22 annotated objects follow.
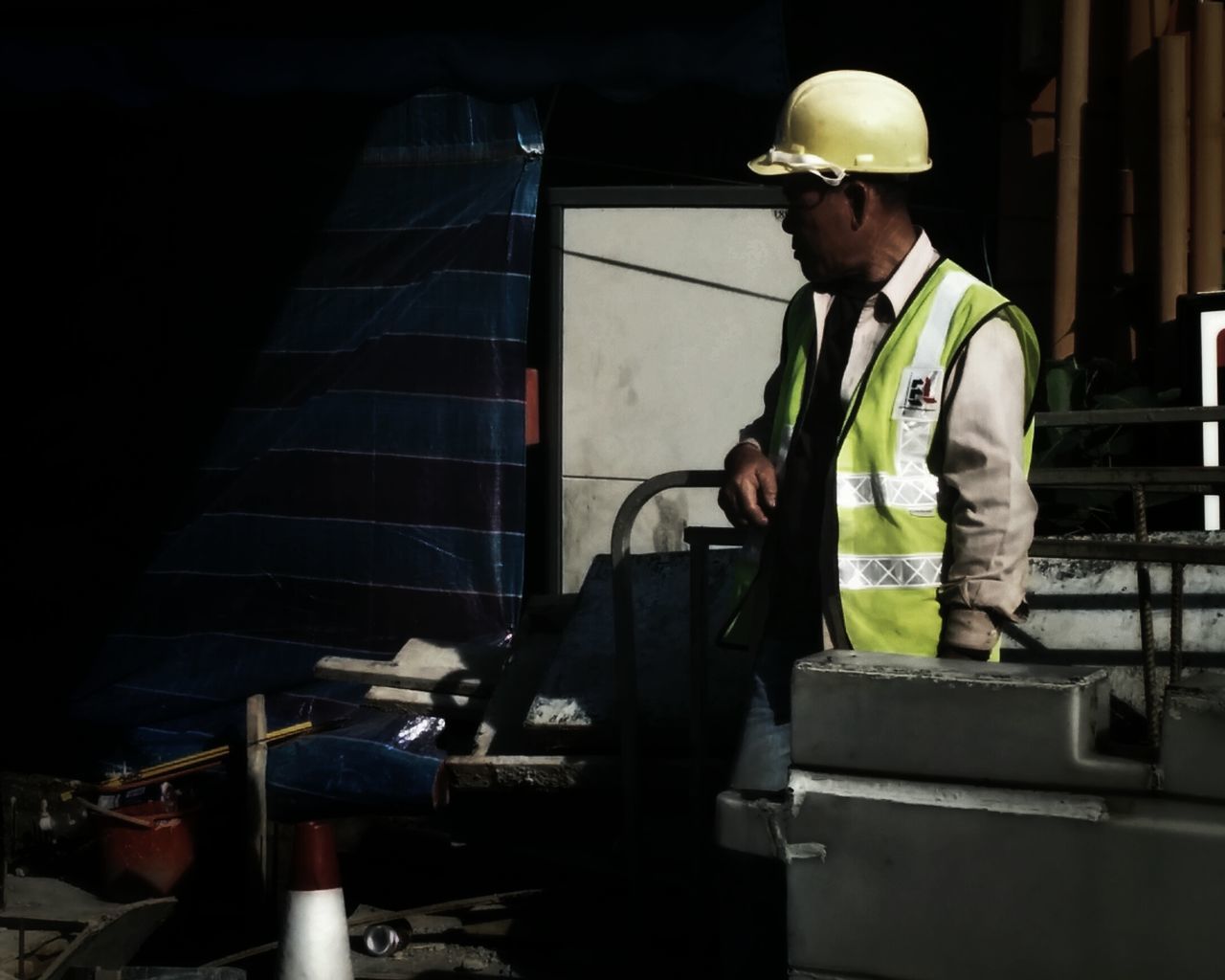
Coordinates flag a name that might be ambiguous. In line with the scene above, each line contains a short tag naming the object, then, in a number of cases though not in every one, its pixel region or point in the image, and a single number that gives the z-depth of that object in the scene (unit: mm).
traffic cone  4211
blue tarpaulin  7152
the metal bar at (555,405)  7617
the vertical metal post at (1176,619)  3902
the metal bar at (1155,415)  4660
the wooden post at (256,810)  6055
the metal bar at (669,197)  7469
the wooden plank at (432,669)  5973
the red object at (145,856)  6316
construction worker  3584
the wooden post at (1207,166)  6652
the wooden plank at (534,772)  4992
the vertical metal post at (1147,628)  3193
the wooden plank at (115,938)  5035
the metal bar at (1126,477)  4344
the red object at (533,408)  7504
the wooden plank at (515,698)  5434
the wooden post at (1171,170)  6613
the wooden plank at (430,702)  5875
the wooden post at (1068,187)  6918
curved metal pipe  4566
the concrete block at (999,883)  2775
